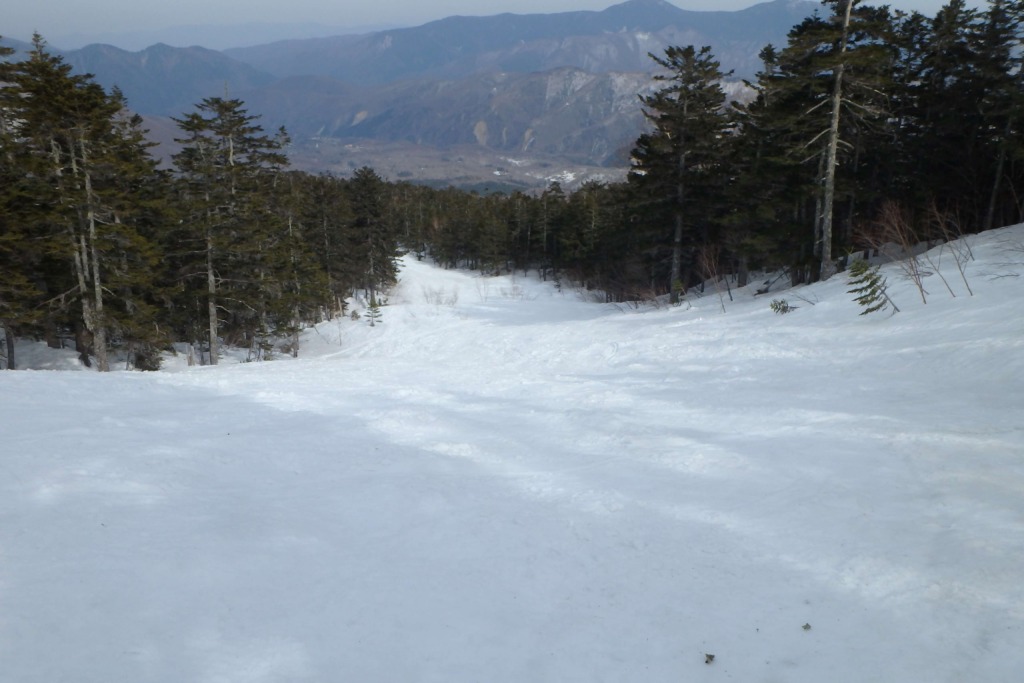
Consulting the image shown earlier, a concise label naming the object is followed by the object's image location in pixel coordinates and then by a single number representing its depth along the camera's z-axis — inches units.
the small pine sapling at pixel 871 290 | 470.0
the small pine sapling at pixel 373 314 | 1349.3
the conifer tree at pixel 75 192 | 689.6
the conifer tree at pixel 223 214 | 899.4
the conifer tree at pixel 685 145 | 1012.5
